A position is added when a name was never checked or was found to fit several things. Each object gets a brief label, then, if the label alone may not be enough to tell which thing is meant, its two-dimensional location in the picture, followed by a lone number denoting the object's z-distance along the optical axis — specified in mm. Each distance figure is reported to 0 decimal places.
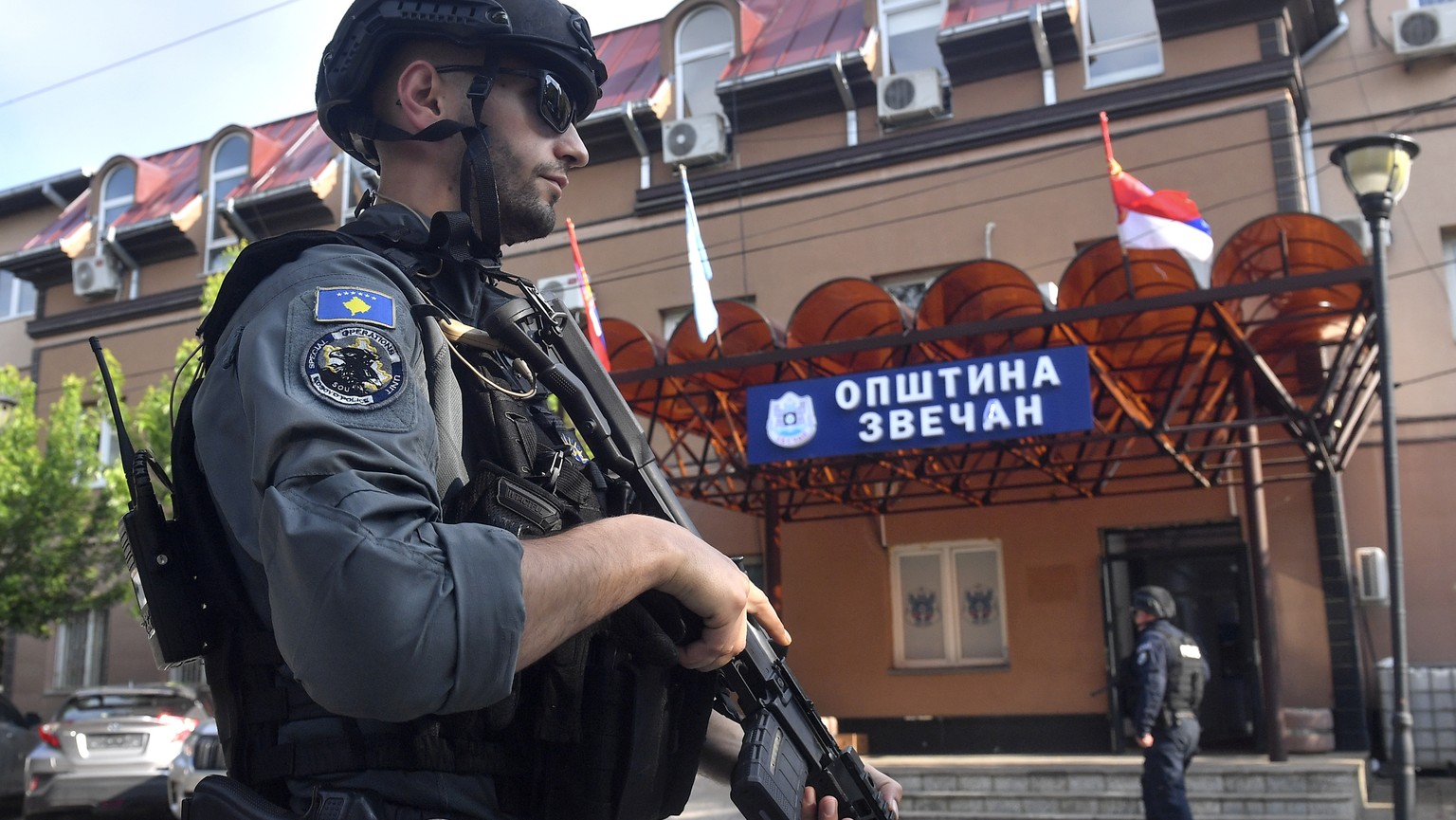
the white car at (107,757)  11352
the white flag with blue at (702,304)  12391
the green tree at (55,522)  15836
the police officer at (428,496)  1214
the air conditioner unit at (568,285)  16828
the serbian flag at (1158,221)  10430
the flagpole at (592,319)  12914
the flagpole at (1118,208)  10719
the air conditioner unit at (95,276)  20891
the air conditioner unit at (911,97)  15062
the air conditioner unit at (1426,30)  13547
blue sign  10797
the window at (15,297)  22906
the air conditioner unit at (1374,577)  12594
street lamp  8688
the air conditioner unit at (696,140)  16312
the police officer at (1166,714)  8984
